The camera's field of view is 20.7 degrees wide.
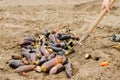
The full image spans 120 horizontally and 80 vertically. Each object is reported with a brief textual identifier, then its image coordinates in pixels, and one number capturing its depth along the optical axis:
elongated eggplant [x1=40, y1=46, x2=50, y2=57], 4.56
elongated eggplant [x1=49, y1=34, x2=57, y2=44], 4.90
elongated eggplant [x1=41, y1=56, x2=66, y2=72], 4.23
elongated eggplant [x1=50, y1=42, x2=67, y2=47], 4.77
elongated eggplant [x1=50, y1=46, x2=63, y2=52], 4.68
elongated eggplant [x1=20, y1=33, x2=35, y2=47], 4.91
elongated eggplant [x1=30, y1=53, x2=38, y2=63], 4.42
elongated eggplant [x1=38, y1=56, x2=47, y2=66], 4.33
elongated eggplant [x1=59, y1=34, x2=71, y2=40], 5.01
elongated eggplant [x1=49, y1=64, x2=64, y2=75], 4.19
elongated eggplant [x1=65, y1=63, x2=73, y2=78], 4.12
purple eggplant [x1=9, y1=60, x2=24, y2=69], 4.33
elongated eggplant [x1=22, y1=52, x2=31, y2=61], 4.50
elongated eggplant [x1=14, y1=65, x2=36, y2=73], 4.24
